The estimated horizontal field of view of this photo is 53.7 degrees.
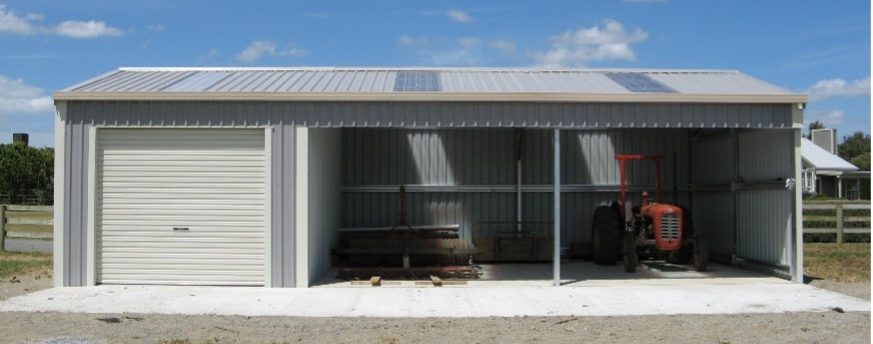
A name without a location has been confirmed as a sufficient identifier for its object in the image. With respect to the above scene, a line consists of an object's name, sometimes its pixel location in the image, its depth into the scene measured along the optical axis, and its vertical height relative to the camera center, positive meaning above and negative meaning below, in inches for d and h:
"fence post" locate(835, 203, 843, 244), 735.1 -28.9
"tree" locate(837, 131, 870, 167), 2672.2 +148.8
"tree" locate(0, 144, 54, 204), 1488.7 +35.2
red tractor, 501.4 -26.0
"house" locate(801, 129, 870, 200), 1128.2 +22.6
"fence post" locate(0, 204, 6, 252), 677.4 -30.0
